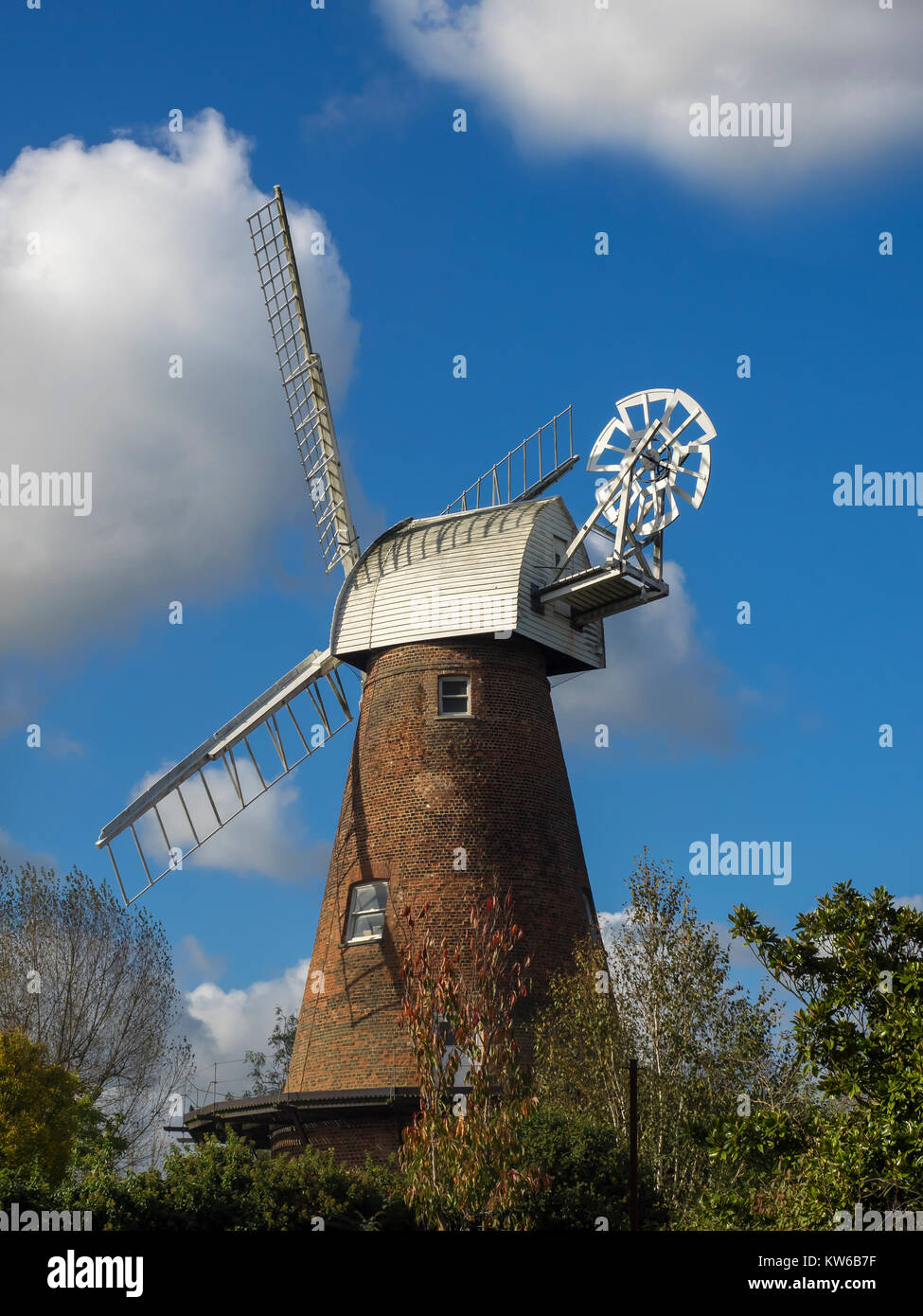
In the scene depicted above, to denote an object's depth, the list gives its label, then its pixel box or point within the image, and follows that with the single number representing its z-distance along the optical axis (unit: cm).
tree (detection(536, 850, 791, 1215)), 2245
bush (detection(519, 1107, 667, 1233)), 2206
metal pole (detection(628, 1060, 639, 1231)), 1833
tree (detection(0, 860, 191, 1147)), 3916
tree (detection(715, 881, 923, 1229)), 1572
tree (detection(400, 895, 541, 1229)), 1919
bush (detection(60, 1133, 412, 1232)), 2134
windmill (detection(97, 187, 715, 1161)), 2747
